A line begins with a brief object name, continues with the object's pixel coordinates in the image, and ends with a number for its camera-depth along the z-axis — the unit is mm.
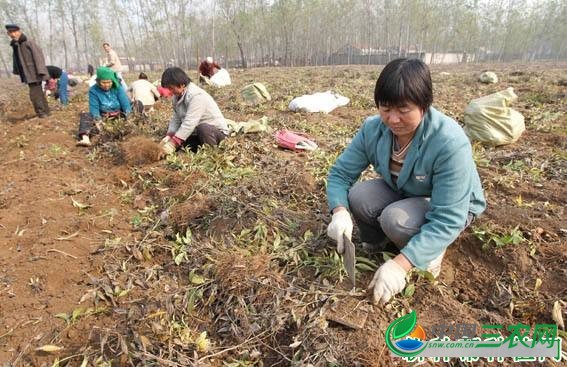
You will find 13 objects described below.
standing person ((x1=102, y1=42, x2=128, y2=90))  7522
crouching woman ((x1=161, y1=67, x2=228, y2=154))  3488
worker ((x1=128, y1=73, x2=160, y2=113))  5863
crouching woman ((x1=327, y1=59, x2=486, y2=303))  1366
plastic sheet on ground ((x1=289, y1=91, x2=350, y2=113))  5738
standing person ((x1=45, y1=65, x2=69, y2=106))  7270
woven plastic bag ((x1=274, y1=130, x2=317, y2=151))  3807
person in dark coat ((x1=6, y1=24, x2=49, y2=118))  5633
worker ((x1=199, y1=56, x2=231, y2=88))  8820
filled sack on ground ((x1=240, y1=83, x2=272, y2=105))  6598
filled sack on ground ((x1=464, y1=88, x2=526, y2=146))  3678
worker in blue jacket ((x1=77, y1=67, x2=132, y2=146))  4363
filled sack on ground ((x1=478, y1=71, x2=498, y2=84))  9125
